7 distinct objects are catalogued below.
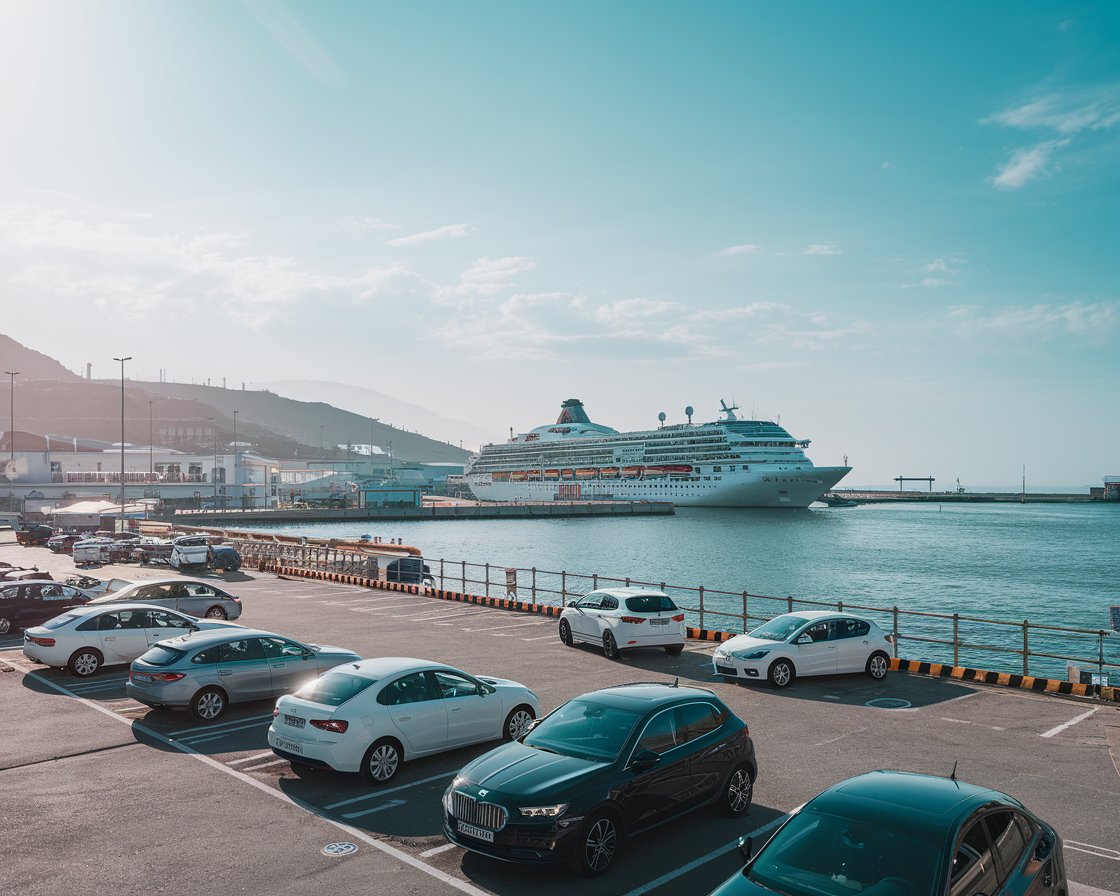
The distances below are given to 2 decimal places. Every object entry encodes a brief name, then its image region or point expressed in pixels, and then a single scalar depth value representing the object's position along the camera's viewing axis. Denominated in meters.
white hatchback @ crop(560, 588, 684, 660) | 19.59
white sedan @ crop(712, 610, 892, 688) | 16.70
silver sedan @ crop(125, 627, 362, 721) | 13.78
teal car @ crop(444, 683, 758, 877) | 8.00
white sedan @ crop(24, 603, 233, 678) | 17.42
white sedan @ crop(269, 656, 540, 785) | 10.72
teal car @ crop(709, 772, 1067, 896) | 5.59
